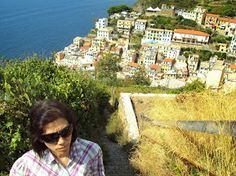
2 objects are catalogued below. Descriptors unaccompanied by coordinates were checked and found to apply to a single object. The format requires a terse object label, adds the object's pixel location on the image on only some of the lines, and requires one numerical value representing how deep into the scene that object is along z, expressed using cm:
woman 153
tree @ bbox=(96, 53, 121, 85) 1670
